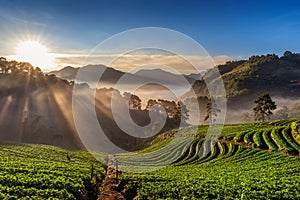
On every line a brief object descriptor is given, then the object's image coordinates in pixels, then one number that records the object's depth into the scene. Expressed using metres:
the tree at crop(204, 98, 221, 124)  139.12
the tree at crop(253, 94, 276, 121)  109.88
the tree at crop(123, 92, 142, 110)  185.38
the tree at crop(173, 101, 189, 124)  153.25
